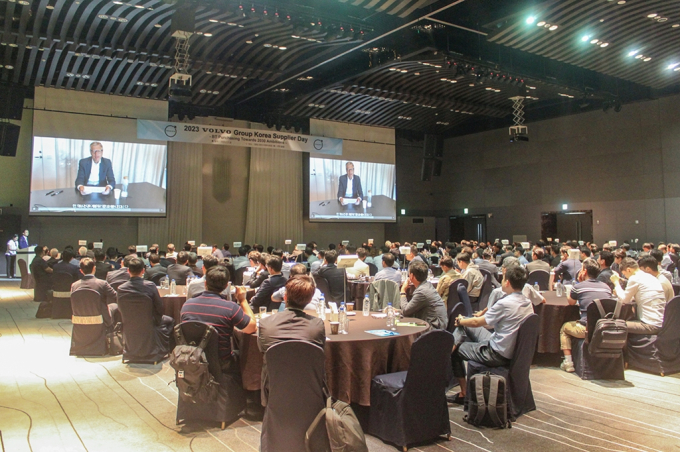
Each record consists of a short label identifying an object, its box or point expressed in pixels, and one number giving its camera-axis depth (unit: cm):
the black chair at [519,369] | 378
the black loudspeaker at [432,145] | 1702
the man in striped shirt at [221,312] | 359
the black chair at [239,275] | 905
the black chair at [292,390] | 274
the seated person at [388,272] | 673
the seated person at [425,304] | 446
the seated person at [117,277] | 648
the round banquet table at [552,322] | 558
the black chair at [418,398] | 330
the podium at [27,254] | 1229
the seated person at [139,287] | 516
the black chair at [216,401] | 357
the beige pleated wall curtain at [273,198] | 1552
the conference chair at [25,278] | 1128
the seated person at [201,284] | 539
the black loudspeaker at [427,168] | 1706
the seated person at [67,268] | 768
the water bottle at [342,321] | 401
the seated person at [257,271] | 643
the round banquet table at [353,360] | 367
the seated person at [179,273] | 721
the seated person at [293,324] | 289
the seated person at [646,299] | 515
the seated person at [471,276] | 660
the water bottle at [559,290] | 636
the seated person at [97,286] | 570
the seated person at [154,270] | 710
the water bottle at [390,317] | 419
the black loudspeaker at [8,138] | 1145
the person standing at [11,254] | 1279
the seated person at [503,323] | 386
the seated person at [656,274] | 540
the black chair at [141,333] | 523
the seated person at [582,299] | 523
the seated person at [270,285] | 541
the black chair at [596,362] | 502
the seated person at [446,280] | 588
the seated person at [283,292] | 485
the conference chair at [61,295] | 775
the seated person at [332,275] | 750
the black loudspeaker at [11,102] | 1160
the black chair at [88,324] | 561
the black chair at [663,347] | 511
